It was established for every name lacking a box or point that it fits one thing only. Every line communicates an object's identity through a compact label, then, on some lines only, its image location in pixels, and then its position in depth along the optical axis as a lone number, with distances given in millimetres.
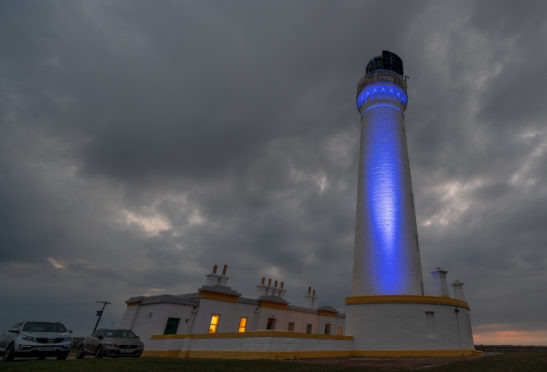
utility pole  41634
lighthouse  21391
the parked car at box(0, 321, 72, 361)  13133
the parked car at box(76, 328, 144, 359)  14742
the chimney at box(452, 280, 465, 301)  21359
